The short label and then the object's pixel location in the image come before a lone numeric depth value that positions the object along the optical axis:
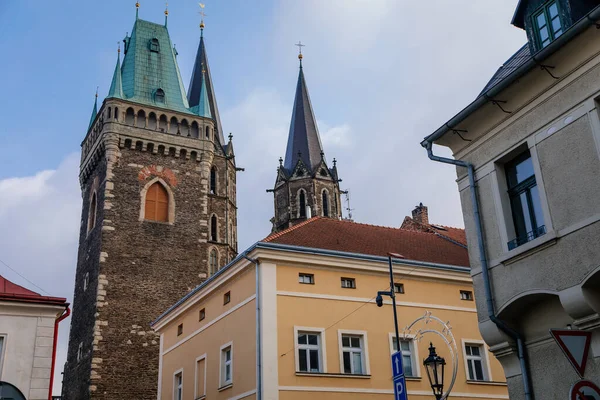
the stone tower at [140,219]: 34.69
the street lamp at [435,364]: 13.77
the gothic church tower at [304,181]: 58.28
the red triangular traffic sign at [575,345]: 6.88
